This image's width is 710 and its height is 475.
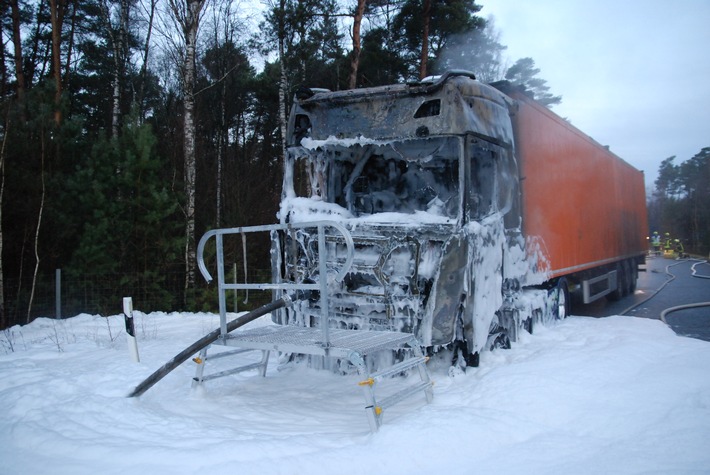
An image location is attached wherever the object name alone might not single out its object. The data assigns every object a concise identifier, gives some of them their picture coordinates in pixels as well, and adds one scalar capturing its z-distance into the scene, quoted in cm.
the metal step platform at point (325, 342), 409
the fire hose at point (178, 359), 491
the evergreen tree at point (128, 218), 1192
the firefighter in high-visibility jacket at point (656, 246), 4762
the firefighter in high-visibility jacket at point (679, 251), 4003
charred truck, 544
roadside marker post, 575
